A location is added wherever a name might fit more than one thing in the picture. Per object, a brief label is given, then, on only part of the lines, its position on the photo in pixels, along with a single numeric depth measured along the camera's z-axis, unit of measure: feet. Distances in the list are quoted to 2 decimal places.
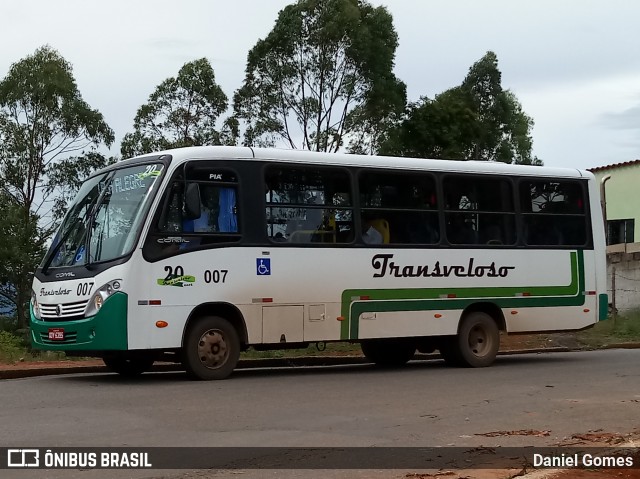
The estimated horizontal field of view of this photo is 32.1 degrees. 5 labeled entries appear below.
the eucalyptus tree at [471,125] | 135.74
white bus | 46.26
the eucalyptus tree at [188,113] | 126.62
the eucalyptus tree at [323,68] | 125.80
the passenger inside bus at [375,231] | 53.21
